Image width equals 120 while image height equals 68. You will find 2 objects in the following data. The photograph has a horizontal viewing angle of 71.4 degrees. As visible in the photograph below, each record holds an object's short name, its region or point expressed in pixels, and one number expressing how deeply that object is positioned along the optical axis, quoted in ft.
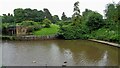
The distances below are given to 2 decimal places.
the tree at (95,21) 46.28
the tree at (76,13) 52.82
